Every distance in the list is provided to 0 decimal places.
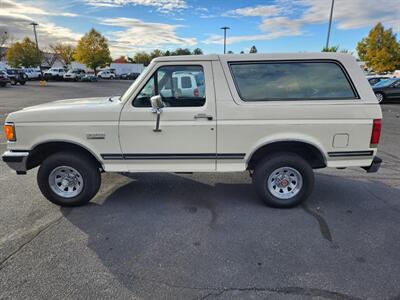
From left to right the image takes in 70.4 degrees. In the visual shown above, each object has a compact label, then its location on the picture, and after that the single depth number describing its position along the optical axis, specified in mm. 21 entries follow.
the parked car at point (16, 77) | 31316
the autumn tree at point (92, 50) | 53719
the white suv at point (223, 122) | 3621
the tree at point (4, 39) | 74125
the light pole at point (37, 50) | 46062
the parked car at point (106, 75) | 53438
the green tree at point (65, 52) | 79506
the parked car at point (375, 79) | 17750
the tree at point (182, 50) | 64344
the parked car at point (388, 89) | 16141
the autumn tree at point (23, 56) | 57656
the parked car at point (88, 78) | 41225
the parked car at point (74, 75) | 41094
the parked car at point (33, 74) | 40594
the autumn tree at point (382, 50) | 34750
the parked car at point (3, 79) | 26408
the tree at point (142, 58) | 82062
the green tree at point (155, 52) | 80450
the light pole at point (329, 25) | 23119
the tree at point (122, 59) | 98562
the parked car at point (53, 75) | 41562
